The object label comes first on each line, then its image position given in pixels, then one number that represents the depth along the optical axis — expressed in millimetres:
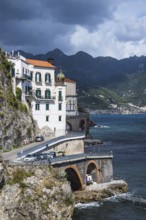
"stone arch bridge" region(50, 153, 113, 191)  71312
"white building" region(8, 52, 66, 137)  105312
